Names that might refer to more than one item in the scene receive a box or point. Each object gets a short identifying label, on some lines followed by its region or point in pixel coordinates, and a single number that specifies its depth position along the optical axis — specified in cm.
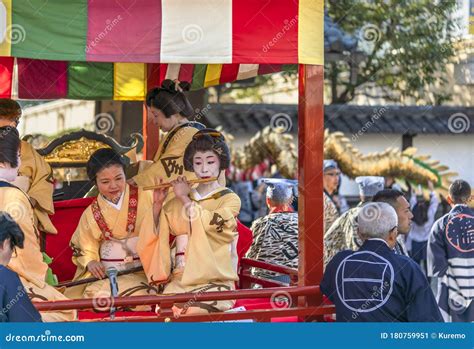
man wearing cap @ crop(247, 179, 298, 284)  1383
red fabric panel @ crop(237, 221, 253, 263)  1278
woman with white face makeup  1073
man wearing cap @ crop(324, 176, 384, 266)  1399
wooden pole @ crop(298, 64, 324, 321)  1087
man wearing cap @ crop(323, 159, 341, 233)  1788
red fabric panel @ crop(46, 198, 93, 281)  1277
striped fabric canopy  999
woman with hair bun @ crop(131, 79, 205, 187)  1252
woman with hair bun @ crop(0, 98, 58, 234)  1207
